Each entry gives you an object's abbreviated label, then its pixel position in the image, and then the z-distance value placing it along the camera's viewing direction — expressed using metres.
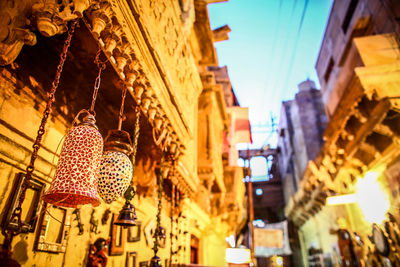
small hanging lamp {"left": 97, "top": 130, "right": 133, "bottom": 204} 2.22
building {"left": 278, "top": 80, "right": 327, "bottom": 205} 21.80
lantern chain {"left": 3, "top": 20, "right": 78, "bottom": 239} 1.51
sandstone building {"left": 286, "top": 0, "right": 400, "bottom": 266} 7.73
